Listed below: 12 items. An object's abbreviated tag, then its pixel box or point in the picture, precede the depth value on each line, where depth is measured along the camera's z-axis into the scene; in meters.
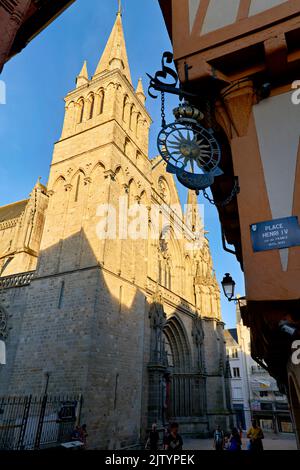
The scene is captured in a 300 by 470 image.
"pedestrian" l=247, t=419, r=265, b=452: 7.84
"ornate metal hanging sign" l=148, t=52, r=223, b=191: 4.82
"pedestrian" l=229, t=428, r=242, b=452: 8.82
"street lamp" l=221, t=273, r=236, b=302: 7.41
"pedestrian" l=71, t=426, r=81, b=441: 9.46
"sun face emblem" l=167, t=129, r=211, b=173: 5.03
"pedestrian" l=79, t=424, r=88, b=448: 9.49
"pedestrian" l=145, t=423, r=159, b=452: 10.70
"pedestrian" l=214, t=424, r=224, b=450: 11.84
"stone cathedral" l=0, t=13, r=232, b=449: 12.73
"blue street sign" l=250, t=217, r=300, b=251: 4.30
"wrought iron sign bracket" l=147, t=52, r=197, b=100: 5.47
